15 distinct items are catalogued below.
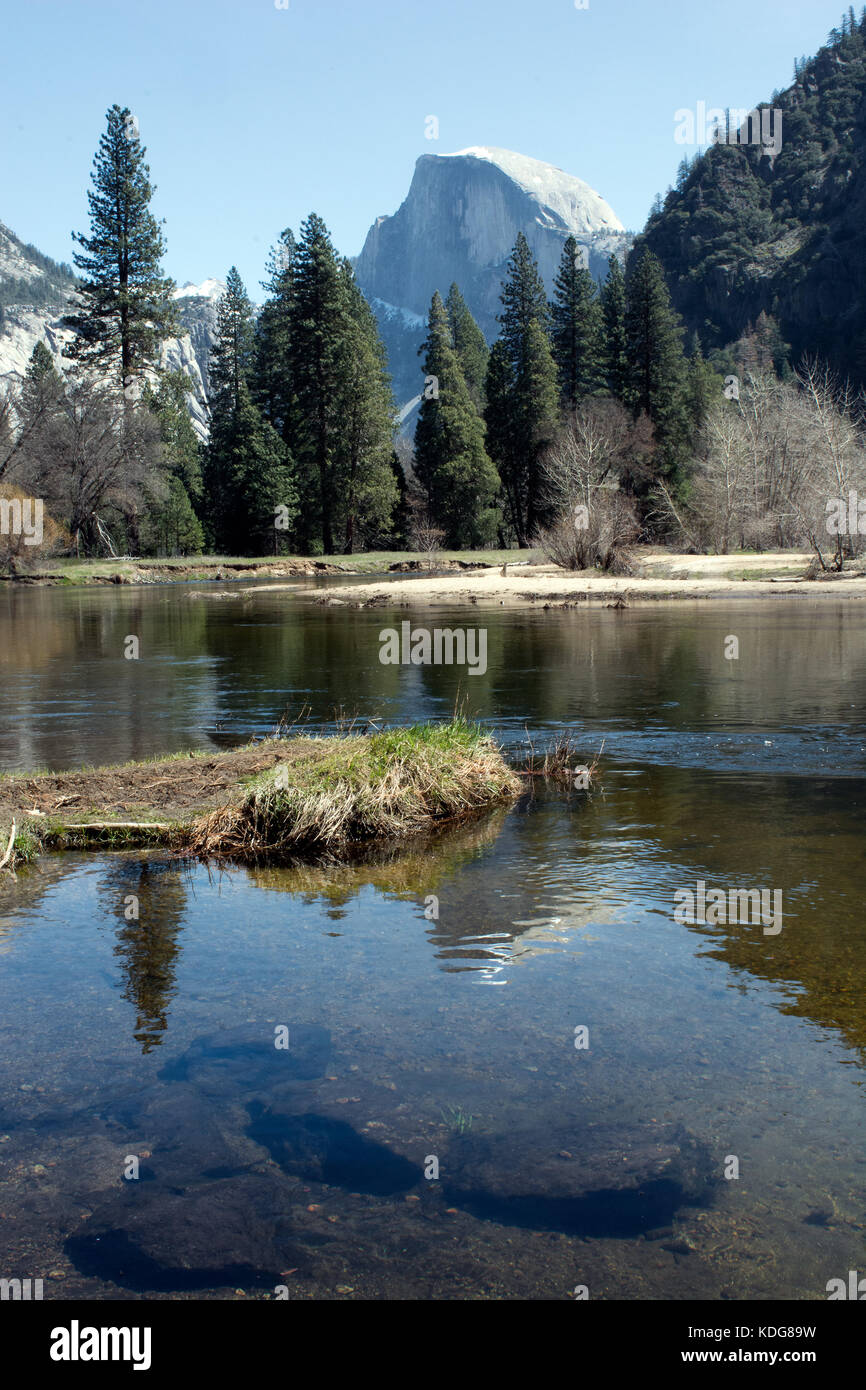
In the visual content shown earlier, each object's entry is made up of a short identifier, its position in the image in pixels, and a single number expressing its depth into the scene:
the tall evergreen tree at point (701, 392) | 86.56
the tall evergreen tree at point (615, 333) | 83.88
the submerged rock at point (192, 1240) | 4.52
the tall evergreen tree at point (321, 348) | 75.38
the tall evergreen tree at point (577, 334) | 84.88
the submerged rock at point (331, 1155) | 5.15
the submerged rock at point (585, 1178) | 4.87
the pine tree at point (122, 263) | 71.62
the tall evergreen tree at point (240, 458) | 76.50
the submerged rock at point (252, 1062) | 6.07
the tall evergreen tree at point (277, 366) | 83.25
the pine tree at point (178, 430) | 79.38
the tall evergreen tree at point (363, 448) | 75.56
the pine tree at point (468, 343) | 102.31
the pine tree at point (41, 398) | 64.88
